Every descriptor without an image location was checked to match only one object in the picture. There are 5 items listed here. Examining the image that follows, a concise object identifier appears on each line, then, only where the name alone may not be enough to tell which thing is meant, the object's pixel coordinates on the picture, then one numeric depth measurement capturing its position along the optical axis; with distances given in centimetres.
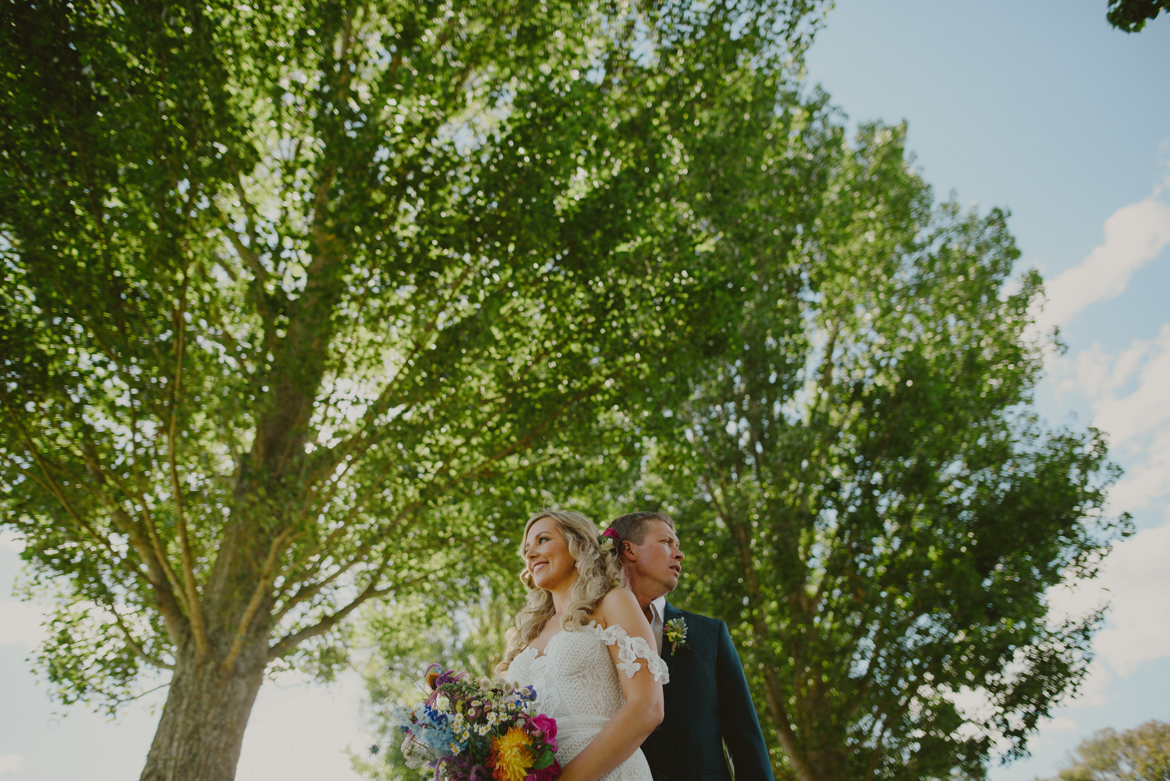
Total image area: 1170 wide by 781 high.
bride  264
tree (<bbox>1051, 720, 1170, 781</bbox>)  2331
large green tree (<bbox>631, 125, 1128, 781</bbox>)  1184
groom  306
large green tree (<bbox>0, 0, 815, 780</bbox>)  687
